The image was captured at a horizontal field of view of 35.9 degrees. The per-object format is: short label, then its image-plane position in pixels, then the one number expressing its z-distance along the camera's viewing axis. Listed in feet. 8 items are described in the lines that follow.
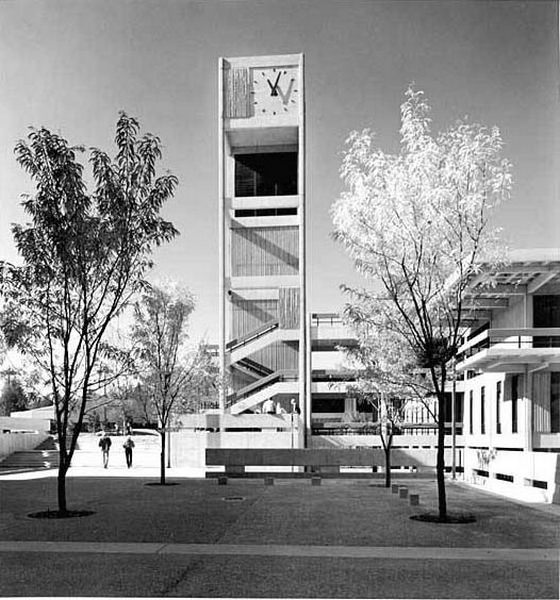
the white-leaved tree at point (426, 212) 35.47
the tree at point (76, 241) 38.19
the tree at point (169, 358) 54.90
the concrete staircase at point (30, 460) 77.97
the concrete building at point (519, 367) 51.83
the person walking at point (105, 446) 76.59
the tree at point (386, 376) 49.18
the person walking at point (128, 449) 75.77
